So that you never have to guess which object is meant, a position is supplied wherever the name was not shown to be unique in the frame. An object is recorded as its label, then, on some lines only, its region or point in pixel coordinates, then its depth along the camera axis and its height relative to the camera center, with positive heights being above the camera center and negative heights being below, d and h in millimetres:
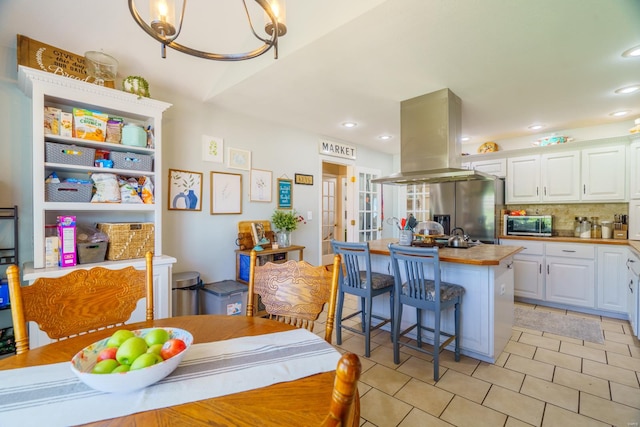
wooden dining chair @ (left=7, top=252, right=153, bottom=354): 1129 -390
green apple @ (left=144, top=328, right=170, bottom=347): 890 -392
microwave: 3854 -187
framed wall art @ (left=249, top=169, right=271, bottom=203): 3576 +333
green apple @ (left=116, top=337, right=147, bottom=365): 791 -387
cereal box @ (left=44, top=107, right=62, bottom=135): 2049 +659
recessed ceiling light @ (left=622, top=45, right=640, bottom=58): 2031 +1150
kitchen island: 2271 -710
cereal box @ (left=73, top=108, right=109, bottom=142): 2150 +672
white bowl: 729 -433
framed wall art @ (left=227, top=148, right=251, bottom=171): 3372 +636
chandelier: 1116 +763
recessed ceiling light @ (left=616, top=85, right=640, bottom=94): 2680 +1156
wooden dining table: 687 -501
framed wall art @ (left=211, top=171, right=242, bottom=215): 3234 +220
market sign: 4443 +1017
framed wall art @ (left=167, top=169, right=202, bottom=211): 2912 +226
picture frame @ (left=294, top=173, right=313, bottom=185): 4077 +477
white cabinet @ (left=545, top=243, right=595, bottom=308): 3429 -765
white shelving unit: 1963 +333
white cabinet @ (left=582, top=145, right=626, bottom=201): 3436 +469
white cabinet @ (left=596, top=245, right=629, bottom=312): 3227 -758
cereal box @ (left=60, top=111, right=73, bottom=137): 2091 +646
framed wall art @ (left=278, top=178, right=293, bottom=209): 3879 +254
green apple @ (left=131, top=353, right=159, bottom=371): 766 -402
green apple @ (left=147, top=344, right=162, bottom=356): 845 -405
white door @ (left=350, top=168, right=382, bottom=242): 5055 +69
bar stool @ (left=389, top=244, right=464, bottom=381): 2090 -637
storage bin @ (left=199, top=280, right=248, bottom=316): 2809 -872
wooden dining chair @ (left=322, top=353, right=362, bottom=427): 431 -271
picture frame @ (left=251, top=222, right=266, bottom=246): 3383 -249
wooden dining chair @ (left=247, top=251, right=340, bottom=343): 1408 -389
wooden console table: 3192 -530
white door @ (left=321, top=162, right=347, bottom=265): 6168 +169
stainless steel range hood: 2793 +739
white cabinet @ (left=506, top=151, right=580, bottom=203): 3740 +462
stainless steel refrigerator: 3992 +77
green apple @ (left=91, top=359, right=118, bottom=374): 758 -412
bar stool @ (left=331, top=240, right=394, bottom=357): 2426 -629
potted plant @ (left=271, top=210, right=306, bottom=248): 3582 -168
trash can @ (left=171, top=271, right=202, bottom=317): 2680 -784
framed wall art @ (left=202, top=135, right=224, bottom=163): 3160 +706
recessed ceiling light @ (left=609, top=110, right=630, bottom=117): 3333 +1158
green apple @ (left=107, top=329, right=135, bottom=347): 871 -389
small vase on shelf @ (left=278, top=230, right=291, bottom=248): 3574 -338
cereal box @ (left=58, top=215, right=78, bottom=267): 2053 -203
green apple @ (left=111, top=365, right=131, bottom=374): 766 -421
